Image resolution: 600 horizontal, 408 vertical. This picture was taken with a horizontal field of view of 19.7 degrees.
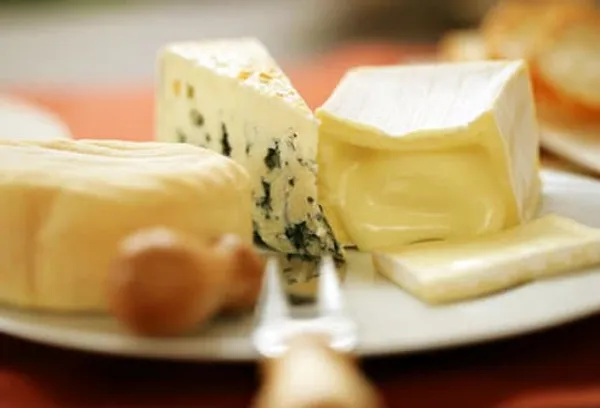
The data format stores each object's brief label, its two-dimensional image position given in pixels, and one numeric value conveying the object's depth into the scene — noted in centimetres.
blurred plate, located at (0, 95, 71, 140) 59
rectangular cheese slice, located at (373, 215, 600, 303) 42
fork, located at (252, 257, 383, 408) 34
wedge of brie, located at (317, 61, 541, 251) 47
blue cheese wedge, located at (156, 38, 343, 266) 47
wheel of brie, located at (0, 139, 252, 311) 41
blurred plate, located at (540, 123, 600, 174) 57
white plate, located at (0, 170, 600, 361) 39
